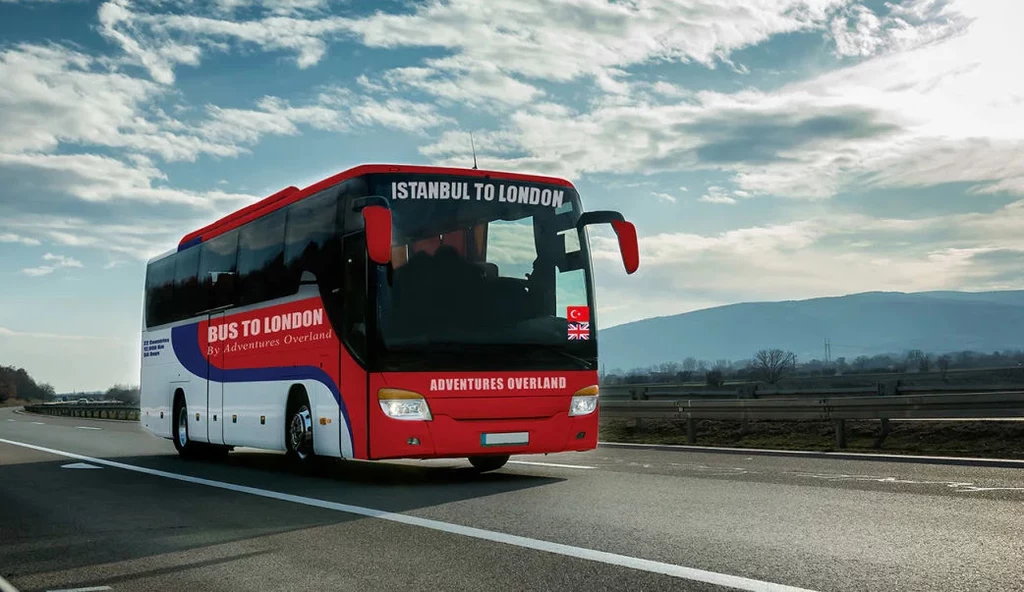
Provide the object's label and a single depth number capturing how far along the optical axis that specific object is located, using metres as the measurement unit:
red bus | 12.52
